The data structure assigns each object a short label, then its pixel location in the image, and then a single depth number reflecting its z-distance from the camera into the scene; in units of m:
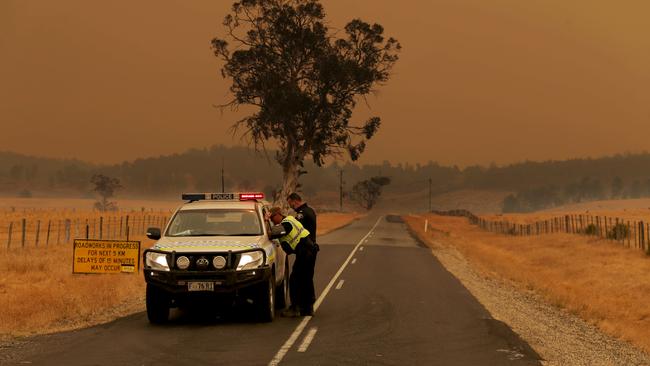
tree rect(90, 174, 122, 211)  186.25
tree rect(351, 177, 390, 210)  188.12
